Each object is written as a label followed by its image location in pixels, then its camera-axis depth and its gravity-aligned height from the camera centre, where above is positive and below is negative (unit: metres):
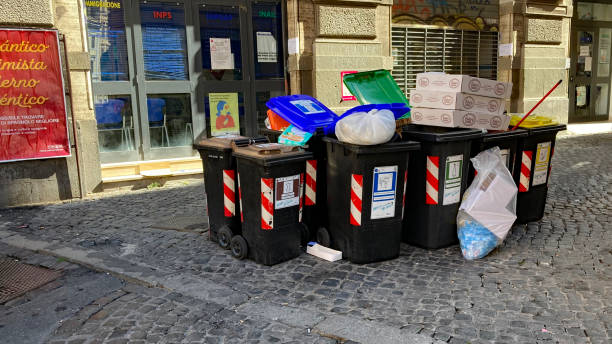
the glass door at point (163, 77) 8.30 +0.21
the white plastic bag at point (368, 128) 4.21 -0.37
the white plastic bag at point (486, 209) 4.68 -1.22
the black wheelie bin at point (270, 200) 4.42 -1.01
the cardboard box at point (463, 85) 4.84 -0.05
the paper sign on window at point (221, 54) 8.84 +0.60
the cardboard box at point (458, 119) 4.86 -0.38
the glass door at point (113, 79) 7.95 +0.20
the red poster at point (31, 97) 6.76 -0.03
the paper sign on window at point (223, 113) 8.97 -0.45
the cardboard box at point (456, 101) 4.86 -0.21
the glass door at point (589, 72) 14.73 +0.12
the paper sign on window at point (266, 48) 9.25 +0.71
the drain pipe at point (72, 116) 7.19 -0.33
